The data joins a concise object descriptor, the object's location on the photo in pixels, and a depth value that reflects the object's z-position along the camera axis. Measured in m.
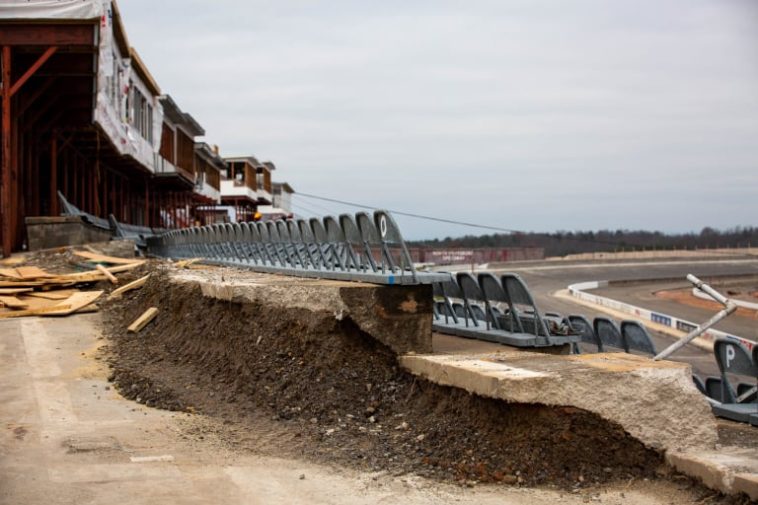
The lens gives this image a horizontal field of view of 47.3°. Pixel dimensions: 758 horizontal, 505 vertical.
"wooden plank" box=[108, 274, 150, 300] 13.79
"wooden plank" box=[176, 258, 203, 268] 17.72
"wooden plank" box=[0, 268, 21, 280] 14.54
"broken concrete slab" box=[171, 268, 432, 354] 8.23
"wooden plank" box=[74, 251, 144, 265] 16.89
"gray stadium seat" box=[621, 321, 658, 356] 11.23
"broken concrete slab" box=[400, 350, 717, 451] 6.38
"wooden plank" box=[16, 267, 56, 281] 14.56
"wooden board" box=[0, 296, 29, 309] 13.00
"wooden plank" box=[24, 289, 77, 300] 13.80
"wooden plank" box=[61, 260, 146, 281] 14.70
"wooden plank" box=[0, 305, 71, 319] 12.55
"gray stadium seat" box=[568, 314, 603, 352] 12.36
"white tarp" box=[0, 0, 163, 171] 21.00
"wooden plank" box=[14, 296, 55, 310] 13.19
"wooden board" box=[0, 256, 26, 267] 17.52
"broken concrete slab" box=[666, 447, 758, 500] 5.43
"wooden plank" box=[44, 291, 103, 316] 12.68
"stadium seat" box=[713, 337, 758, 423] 9.29
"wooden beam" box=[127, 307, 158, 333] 11.56
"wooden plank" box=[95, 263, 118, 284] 14.77
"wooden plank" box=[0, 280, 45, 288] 13.98
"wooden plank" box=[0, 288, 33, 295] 13.56
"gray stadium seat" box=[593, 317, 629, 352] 12.11
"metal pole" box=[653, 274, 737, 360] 9.60
